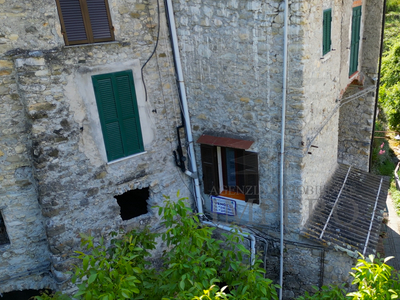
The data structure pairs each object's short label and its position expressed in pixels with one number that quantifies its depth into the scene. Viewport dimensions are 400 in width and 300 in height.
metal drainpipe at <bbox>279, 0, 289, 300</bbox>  5.59
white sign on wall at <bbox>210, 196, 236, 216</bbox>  7.49
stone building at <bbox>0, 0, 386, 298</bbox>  5.62
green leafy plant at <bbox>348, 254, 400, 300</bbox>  3.97
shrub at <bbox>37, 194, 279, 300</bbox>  4.02
